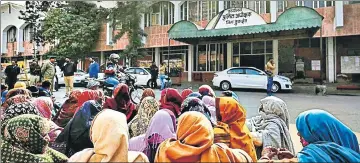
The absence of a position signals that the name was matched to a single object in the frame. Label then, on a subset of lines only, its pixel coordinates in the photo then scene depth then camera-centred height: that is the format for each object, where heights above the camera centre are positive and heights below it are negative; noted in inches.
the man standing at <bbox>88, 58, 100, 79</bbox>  341.4 +9.8
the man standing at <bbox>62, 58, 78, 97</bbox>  372.2 +5.2
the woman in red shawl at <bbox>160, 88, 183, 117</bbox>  142.2 -9.6
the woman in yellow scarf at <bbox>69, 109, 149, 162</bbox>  65.7 -12.9
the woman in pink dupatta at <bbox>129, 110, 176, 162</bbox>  97.6 -15.6
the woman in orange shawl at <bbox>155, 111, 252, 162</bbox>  67.5 -14.1
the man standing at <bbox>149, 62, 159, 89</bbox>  583.5 +7.2
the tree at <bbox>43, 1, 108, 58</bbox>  511.2 +84.9
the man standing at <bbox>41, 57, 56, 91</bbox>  364.2 +9.6
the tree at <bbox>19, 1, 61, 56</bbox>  521.7 +100.9
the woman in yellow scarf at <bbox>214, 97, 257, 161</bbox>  101.3 -14.5
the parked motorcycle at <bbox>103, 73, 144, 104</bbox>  271.9 -4.6
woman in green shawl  75.7 -14.0
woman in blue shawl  71.6 -14.4
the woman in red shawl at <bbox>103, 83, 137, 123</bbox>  143.6 -9.9
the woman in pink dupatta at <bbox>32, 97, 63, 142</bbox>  132.2 -10.9
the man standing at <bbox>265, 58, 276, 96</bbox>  417.7 +5.6
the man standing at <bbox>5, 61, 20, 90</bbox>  367.2 +7.8
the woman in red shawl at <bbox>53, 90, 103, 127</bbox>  136.3 -10.5
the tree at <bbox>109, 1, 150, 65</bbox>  655.1 +114.1
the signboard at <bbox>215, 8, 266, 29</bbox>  542.9 +101.4
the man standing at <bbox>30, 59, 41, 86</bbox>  354.9 +7.4
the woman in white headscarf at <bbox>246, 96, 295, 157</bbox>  114.0 -17.1
